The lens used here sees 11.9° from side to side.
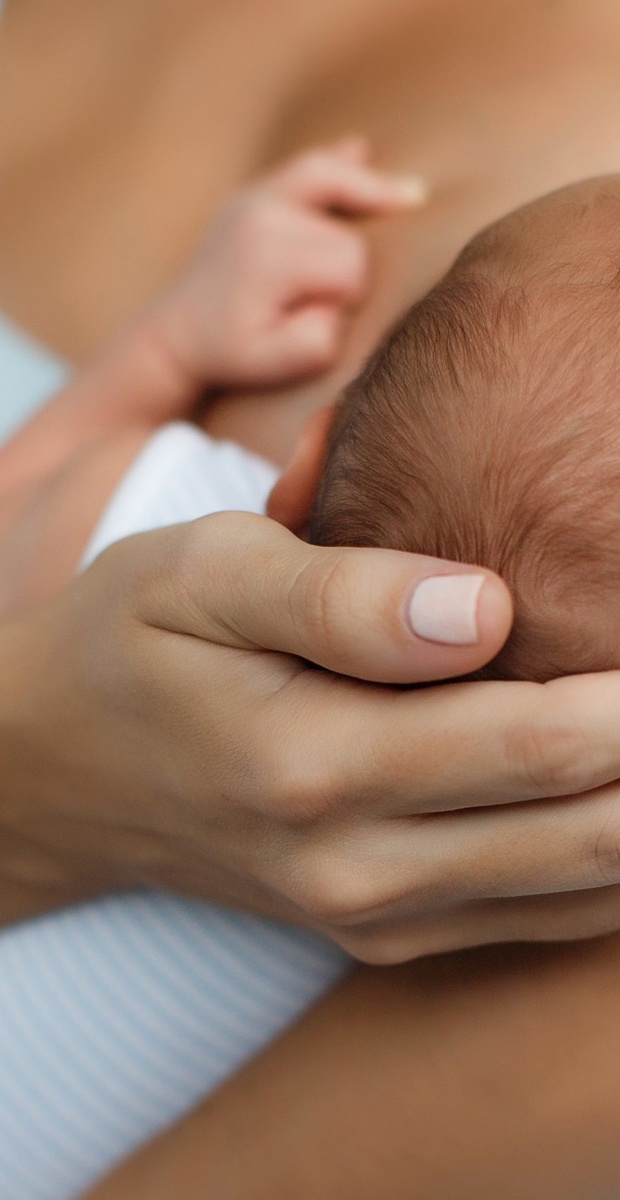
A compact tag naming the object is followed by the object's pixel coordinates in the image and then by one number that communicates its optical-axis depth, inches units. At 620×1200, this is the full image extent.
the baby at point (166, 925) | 23.8
